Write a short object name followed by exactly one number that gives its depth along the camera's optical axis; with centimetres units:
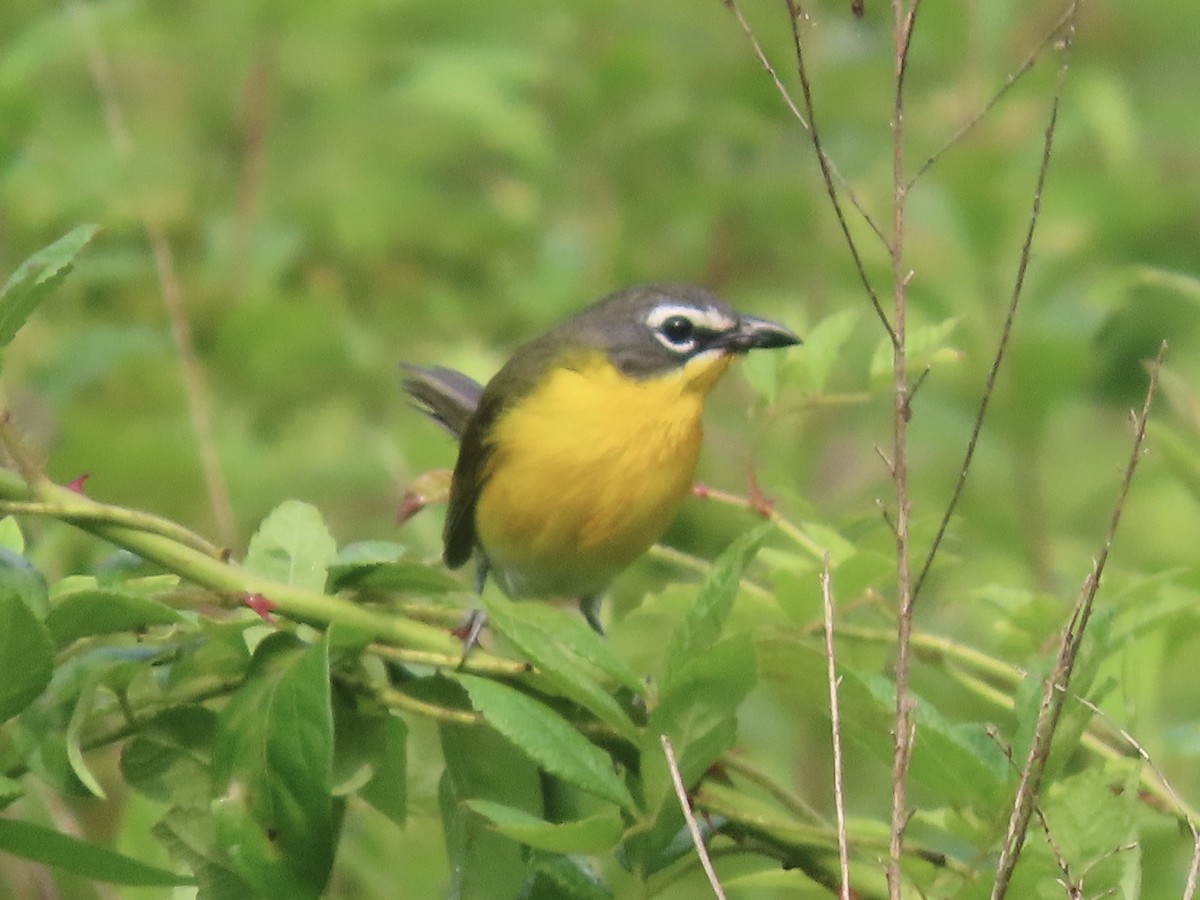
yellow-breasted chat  475
